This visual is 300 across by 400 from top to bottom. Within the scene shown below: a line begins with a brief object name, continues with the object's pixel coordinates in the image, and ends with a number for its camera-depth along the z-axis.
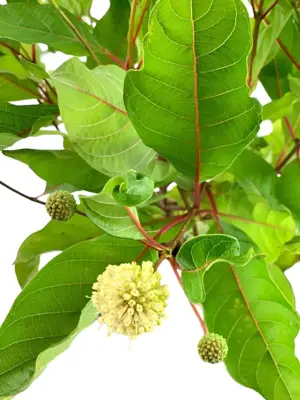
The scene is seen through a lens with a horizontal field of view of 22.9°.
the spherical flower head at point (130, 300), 0.40
